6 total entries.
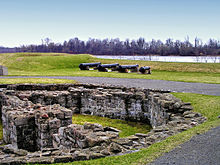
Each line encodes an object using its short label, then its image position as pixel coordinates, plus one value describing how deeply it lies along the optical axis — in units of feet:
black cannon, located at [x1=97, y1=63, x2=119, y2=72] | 108.54
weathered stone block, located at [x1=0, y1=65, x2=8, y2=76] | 89.16
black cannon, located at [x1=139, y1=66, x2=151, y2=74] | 100.32
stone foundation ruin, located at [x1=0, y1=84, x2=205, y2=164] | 21.11
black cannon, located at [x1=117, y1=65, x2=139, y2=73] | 105.81
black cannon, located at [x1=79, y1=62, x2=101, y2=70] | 118.11
